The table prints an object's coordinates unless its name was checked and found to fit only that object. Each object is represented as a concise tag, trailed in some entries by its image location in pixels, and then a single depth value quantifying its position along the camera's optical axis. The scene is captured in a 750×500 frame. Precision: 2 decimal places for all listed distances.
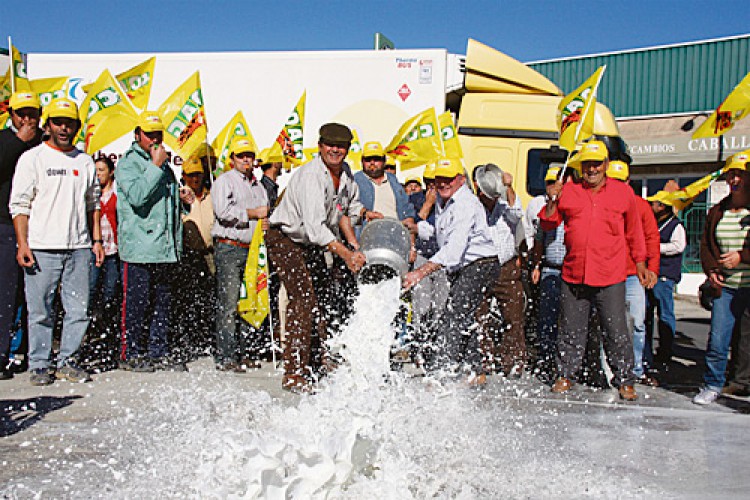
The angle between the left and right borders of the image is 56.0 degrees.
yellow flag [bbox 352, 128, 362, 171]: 9.00
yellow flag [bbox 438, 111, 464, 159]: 7.59
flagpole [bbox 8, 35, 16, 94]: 7.11
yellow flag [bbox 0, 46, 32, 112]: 7.23
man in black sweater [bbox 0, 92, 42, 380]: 5.69
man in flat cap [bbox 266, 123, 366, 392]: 5.29
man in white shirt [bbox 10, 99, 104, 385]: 5.62
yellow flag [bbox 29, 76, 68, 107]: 9.02
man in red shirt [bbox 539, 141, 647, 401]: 5.65
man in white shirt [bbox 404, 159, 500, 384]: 5.56
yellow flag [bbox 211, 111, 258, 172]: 7.98
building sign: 17.86
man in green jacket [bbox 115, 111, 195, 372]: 6.08
